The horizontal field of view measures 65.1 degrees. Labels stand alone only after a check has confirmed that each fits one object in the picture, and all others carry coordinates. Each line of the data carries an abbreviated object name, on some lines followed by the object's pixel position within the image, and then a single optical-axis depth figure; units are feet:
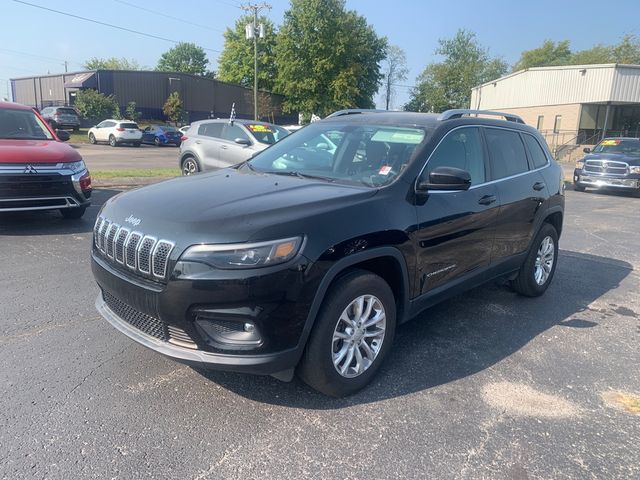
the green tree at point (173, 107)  155.94
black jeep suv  8.73
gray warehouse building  148.97
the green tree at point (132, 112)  144.91
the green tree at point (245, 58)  191.62
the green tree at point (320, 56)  174.29
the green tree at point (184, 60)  297.74
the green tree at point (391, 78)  274.57
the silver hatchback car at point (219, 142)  40.55
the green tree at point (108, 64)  289.94
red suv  21.98
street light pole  108.28
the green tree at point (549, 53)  280.92
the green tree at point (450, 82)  245.04
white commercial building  114.83
